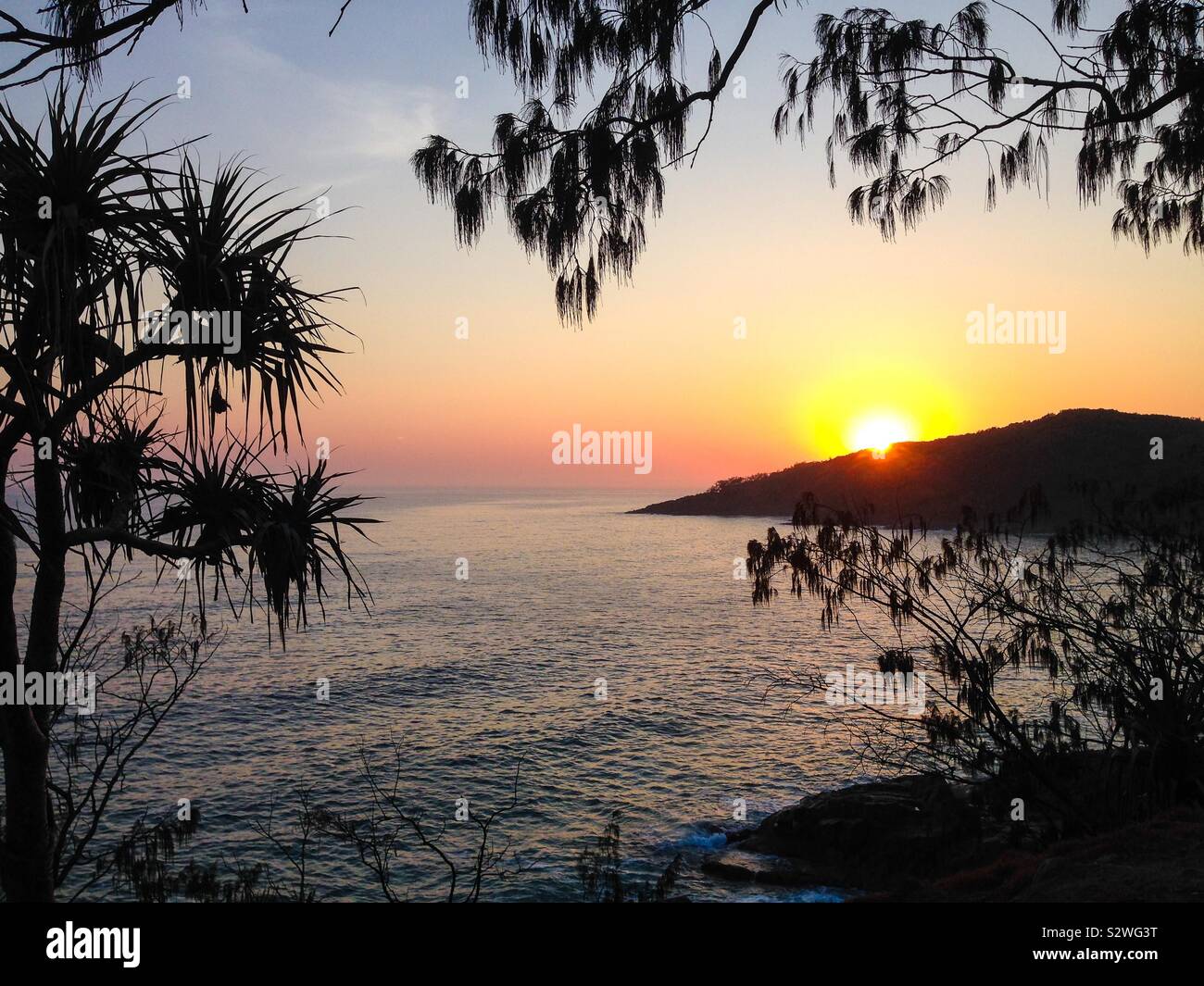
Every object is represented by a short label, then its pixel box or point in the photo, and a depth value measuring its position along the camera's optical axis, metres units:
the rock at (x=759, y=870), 15.88
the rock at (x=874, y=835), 15.51
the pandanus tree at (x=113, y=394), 5.73
